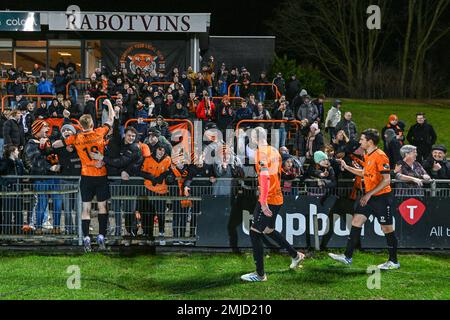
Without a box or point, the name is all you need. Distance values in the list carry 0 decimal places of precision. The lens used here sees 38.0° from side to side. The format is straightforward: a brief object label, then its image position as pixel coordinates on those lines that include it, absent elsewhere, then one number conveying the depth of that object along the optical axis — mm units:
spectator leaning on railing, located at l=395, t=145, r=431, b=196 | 11414
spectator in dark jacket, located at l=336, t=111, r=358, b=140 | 16806
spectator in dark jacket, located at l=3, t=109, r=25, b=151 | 15406
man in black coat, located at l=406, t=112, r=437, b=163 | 16797
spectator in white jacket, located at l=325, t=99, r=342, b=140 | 18938
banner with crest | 26438
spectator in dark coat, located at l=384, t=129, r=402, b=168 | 14441
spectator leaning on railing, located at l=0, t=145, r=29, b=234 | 11062
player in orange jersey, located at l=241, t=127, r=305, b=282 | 9133
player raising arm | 10711
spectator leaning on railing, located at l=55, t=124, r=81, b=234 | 11133
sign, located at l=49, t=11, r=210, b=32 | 24547
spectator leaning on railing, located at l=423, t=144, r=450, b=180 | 12180
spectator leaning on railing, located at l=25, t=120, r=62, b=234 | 11117
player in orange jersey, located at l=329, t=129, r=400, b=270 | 9781
